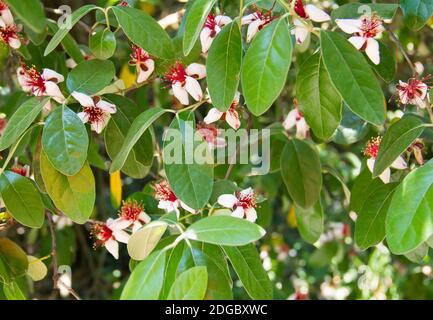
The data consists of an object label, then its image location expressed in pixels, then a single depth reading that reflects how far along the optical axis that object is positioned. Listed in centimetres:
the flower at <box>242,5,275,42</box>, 109
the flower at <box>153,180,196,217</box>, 111
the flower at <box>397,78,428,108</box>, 112
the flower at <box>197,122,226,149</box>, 122
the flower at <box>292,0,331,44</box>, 104
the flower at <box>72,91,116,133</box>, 108
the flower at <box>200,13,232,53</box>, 110
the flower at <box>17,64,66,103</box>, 111
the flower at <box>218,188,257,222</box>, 107
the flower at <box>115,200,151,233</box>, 116
